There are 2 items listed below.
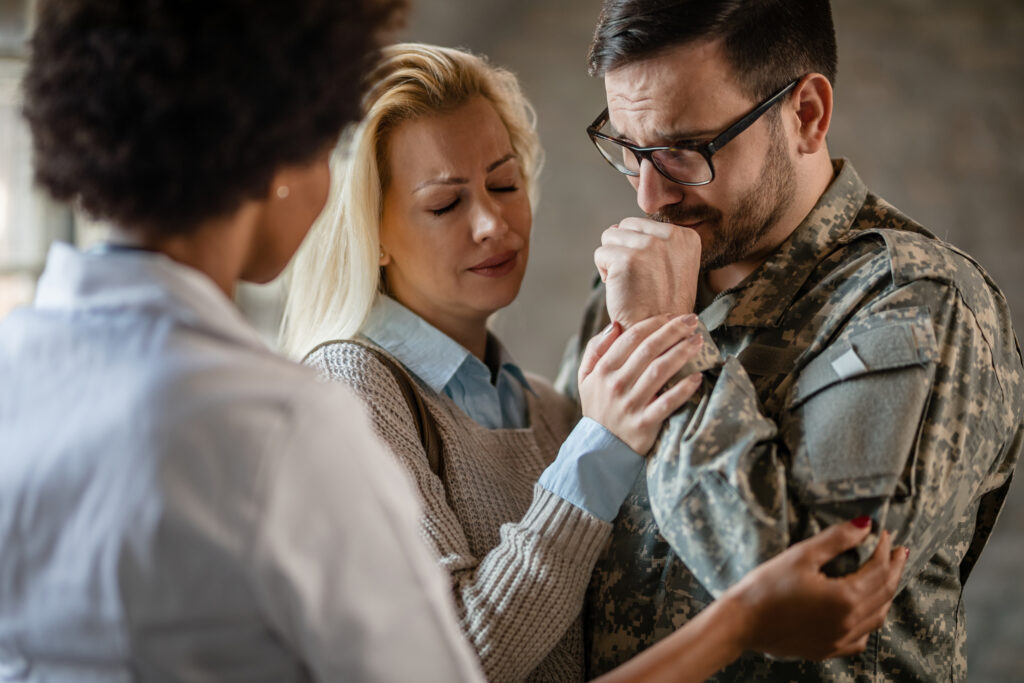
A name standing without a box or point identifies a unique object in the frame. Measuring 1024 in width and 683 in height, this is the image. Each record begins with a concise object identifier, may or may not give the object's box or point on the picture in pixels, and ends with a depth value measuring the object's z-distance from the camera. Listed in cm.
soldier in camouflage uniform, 121
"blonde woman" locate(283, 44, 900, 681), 133
